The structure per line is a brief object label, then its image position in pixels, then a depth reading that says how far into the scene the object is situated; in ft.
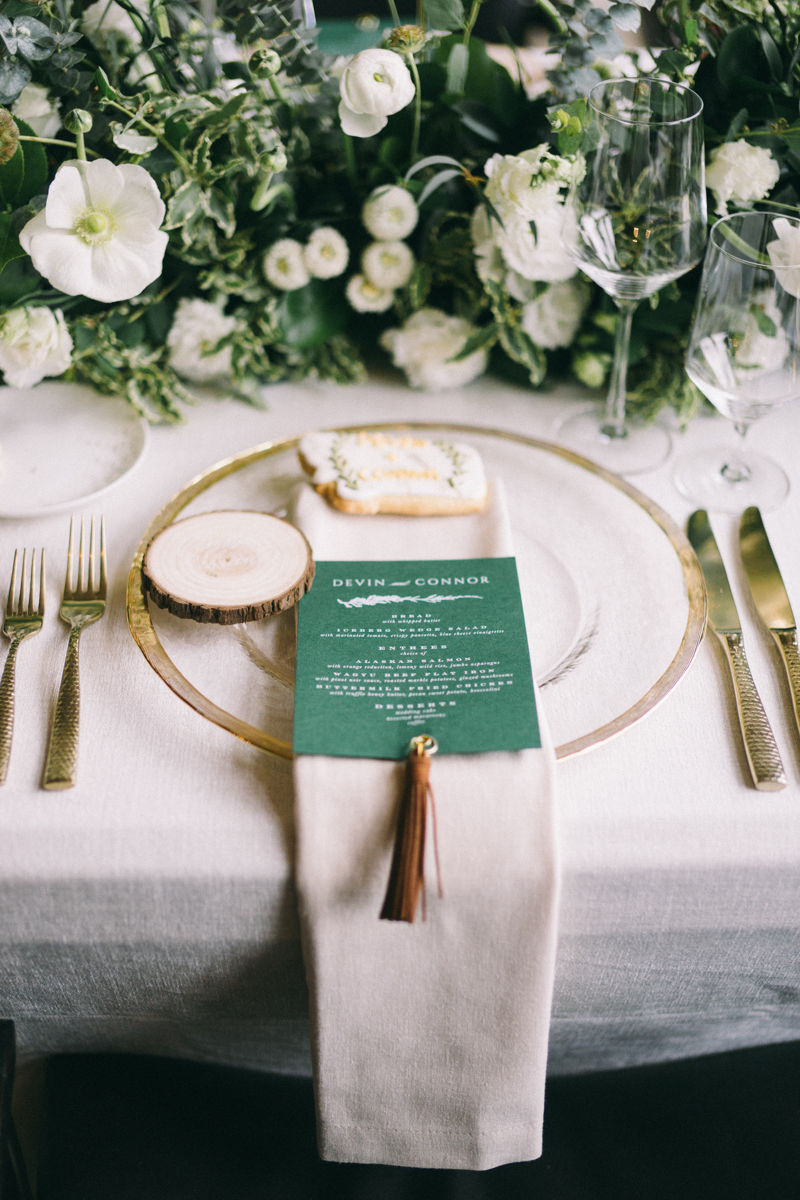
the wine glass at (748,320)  2.22
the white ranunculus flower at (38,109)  2.37
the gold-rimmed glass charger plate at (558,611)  1.99
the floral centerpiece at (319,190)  2.31
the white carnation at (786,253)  2.13
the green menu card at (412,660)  1.84
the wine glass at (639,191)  2.26
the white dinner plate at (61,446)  2.63
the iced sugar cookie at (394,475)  2.50
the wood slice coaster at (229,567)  2.07
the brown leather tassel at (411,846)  1.59
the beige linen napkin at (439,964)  1.68
